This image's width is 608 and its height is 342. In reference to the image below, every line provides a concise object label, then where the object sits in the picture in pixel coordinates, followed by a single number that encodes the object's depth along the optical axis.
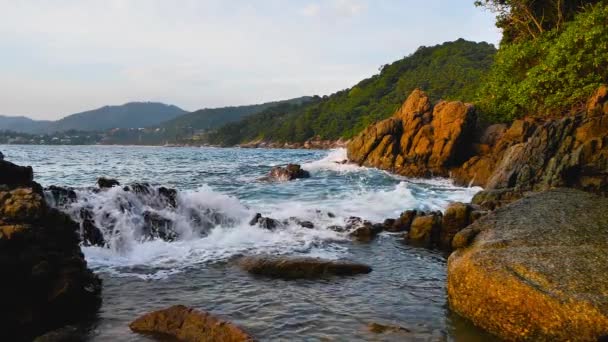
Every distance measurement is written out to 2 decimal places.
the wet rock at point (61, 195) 13.73
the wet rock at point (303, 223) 16.09
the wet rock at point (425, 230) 14.27
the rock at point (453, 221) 13.96
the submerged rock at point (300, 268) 10.38
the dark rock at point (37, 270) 7.31
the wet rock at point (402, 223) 16.00
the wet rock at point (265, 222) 15.70
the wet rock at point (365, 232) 14.76
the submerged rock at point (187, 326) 6.61
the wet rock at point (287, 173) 32.94
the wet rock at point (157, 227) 14.15
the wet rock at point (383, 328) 7.19
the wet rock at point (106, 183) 16.06
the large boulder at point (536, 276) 6.34
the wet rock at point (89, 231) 12.81
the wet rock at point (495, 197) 15.81
